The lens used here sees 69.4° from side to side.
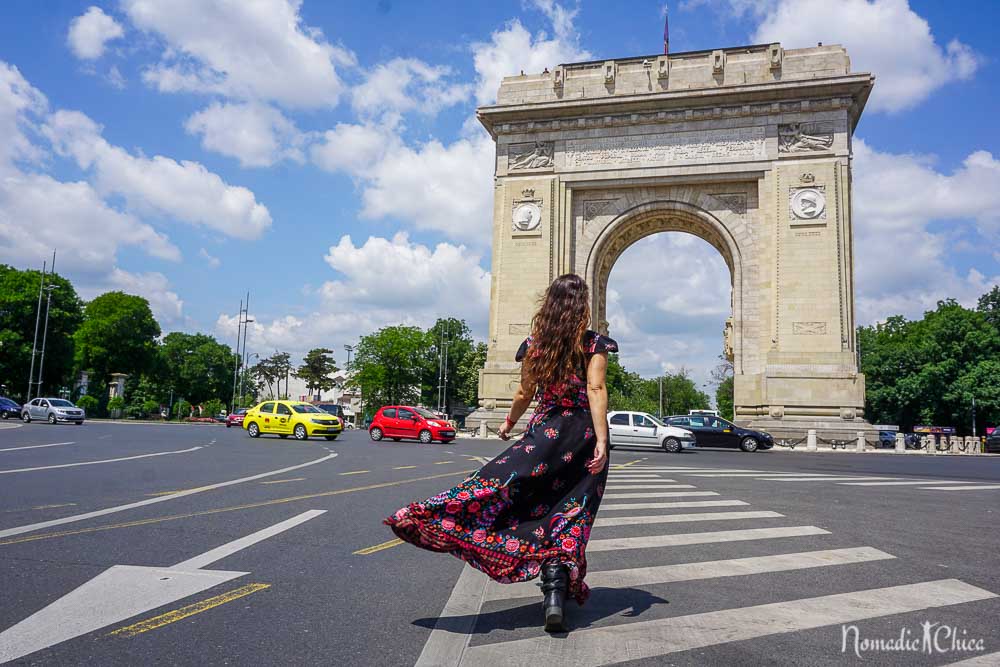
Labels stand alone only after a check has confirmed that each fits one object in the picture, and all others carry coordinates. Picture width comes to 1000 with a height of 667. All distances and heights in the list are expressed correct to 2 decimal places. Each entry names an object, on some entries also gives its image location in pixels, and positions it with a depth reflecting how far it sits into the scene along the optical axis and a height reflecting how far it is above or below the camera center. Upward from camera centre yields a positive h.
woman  3.77 -0.41
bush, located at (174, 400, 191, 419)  85.72 -1.46
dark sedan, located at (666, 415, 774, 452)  28.22 -0.67
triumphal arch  30.06 +10.10
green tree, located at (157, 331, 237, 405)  92.88 +4.05
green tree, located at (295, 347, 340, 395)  119.38 +5.41
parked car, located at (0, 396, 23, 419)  43.66 -1.11
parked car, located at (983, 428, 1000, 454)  39.03 -0.86
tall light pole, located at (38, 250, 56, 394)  53.18 +4.78
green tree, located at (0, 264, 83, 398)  54.66 +5.06
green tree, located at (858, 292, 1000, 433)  55.31 +4.05
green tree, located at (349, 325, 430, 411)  78.25 +4.47
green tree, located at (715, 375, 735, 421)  93.14 +2.50
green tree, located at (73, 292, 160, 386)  66.31 +5.35
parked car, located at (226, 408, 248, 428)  46.88 -1.37
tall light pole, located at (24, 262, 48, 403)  52.33 +3.38
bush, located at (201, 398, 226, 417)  82.75 -1.19
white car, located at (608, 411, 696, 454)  26.41 -0.68
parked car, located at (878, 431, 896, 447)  42.22 -0.90
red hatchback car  28.36 -0.82
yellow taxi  27.19 -0.77
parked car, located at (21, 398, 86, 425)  36.31 -0.96
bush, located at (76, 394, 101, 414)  60.22 -0.79
